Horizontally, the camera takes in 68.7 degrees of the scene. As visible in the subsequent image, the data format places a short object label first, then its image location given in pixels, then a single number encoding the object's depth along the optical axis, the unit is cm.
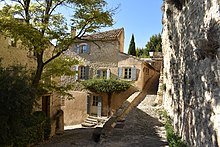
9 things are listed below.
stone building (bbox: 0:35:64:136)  940
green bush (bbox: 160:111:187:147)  547
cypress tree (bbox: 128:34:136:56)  2687
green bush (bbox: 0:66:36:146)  562
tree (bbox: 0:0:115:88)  799
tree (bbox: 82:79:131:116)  1549
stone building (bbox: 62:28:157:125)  1622
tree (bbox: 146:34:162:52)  3210
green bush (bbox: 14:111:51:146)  824
